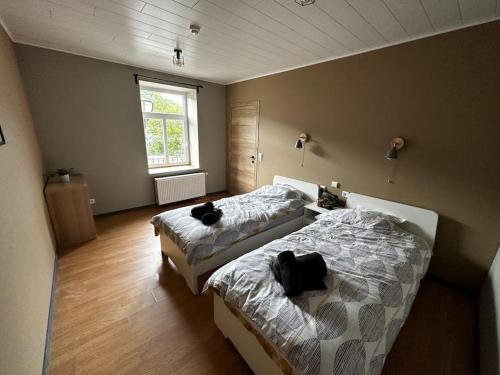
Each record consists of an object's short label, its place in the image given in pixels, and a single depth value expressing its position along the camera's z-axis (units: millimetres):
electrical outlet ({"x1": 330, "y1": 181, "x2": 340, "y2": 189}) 2841
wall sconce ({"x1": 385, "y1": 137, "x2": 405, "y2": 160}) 2189
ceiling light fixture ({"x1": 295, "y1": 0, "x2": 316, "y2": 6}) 1427
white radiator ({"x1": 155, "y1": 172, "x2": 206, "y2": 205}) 3811
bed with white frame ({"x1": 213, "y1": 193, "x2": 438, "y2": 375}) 1146
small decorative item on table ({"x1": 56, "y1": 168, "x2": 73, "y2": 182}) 2719
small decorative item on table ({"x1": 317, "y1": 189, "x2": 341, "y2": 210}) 2785
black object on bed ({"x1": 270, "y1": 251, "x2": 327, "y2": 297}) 1275
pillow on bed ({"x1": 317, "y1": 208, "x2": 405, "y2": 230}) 2158
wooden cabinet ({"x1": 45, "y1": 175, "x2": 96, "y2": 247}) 2467
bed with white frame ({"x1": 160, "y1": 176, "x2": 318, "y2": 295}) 1960
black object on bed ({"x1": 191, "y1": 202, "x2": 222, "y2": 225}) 2164
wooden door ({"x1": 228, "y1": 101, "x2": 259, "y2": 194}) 3912
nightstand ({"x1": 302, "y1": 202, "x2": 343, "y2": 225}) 2838
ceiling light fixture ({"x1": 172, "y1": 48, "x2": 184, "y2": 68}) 2214
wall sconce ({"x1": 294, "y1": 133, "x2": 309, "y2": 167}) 3082
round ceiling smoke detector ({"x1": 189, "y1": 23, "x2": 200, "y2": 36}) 1842
